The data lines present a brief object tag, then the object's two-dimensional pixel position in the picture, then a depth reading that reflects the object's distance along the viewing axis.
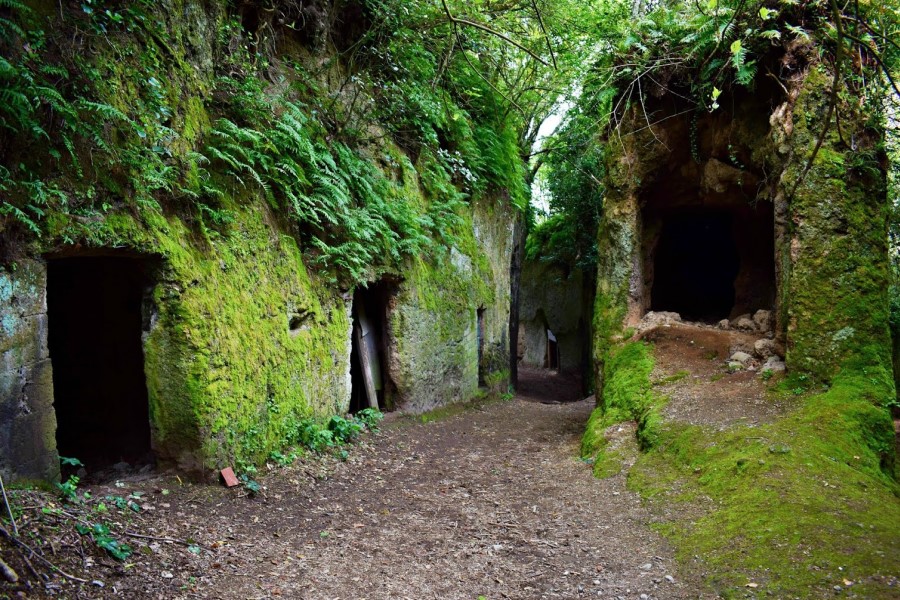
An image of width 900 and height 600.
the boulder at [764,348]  7.29
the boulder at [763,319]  8.12
